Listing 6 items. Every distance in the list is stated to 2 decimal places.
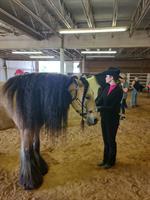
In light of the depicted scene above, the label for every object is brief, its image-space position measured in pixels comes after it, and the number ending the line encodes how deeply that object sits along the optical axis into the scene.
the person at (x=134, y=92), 7.57
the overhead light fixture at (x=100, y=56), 12.79
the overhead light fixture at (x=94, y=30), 4.45
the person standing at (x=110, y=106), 2.23
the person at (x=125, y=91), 5.54
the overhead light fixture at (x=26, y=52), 9.51
